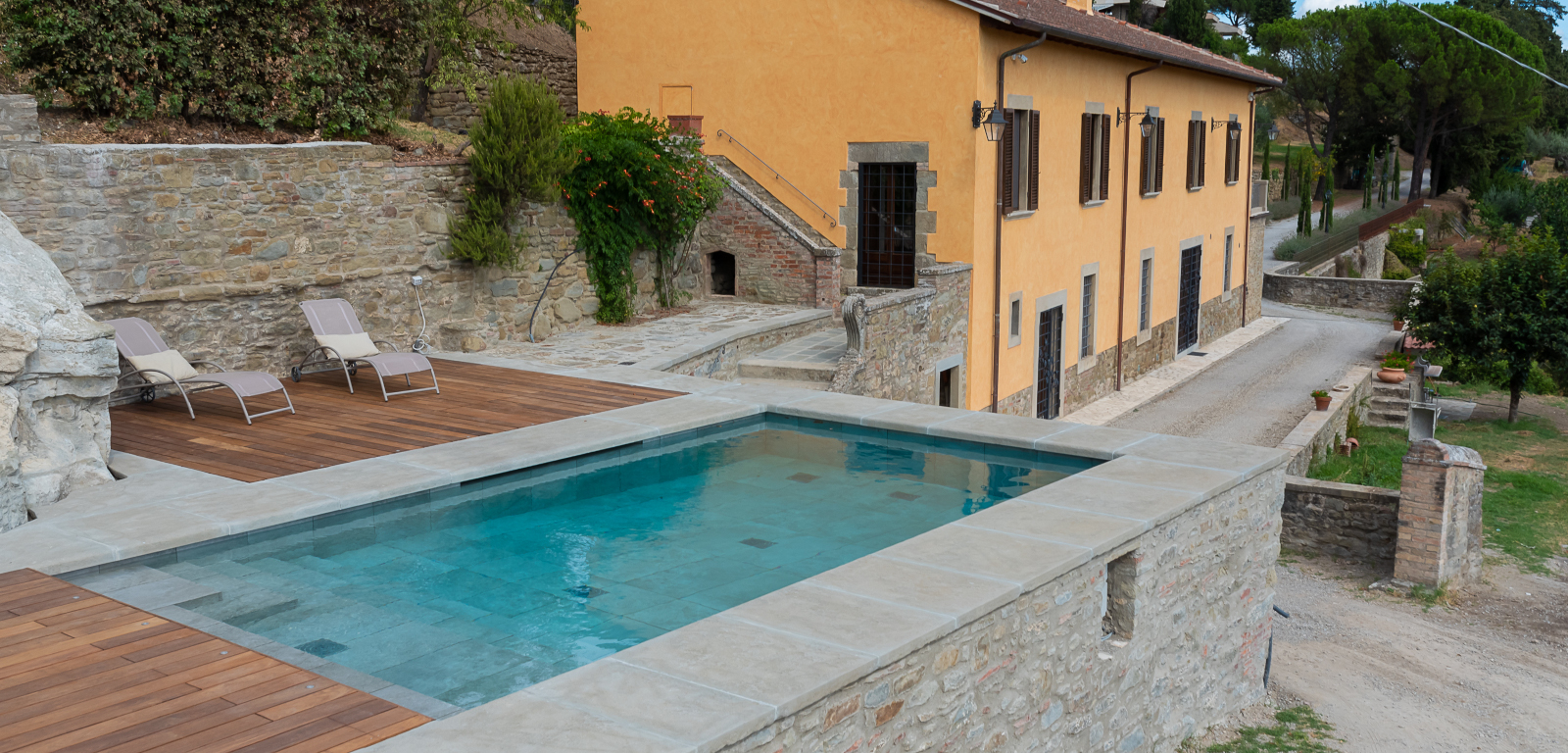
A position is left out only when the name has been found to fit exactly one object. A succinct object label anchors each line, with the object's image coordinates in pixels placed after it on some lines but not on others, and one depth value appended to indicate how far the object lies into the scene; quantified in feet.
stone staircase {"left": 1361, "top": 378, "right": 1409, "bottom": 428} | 64.28
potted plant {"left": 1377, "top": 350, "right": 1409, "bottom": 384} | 67.31
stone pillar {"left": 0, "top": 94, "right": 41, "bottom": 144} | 26.81
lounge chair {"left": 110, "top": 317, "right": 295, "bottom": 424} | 27.43
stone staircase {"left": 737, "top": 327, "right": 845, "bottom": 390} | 38.86
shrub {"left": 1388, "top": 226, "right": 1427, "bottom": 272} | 126.52
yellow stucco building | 46.16
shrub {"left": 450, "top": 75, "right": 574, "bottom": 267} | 37.40
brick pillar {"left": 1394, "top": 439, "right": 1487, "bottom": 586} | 37.91
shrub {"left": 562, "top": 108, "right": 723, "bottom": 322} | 42.91
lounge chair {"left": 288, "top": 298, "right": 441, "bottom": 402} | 30.48
